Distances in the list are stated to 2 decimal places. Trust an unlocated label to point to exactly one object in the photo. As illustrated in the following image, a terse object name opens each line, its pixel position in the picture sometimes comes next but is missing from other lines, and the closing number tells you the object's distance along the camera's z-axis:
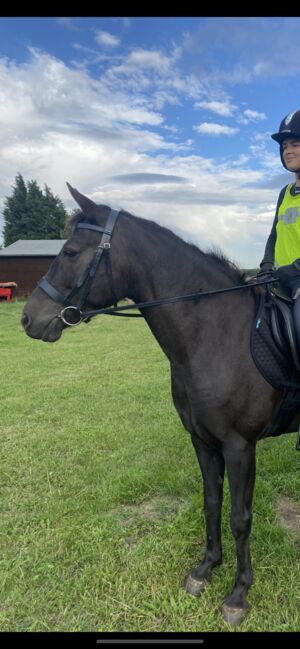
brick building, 31.06
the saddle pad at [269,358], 2.51
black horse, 2.45
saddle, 2.52
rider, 2.62
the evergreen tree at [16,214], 53.62
